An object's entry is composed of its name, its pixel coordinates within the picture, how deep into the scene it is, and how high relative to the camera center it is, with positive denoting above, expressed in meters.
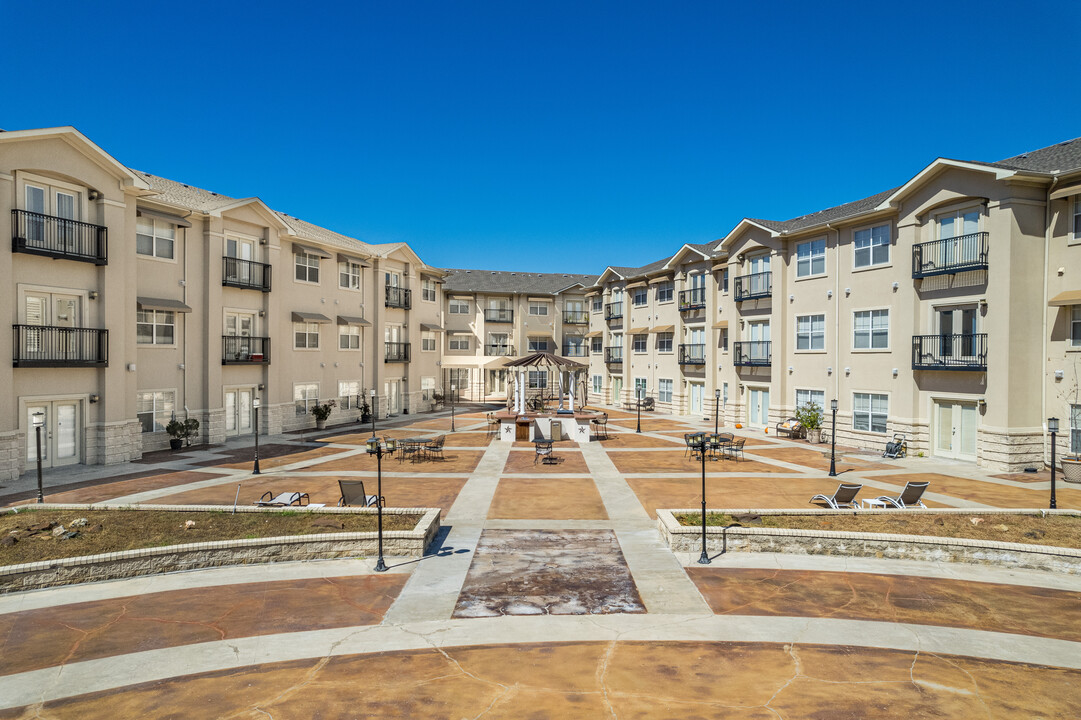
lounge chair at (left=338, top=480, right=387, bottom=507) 16.02 -3.88
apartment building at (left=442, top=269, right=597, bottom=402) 51.94 +2.10
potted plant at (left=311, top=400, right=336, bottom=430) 32.97 -3.50
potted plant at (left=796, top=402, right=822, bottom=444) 28.69 -3.32
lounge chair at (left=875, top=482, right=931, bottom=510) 15.91 -3.94
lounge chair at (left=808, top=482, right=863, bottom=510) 15.77 -3.89
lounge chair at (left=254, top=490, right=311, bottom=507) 15.79 -4.08
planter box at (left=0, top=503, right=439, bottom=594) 11.30 -4.26
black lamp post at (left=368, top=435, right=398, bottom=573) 12.21 -2.16
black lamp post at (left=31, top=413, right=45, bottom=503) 15.53 -1.97
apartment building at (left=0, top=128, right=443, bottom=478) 20.16 +1.75
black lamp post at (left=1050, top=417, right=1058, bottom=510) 14.63 -1.96
